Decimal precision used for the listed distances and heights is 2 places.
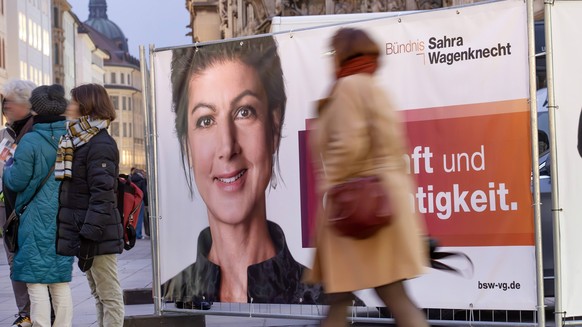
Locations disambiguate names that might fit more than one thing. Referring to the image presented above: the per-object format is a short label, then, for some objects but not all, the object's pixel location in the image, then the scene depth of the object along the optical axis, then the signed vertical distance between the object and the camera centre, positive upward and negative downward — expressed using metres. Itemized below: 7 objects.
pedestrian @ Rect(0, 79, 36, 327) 9.23 +0.63
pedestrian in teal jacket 8.06 -0.23
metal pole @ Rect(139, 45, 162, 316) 9.13 +0.12
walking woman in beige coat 5.45 +0.04
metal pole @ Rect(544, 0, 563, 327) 7.41 +0.26
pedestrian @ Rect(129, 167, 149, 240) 27.51 +0.05
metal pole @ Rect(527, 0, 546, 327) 7.46 +0.11
